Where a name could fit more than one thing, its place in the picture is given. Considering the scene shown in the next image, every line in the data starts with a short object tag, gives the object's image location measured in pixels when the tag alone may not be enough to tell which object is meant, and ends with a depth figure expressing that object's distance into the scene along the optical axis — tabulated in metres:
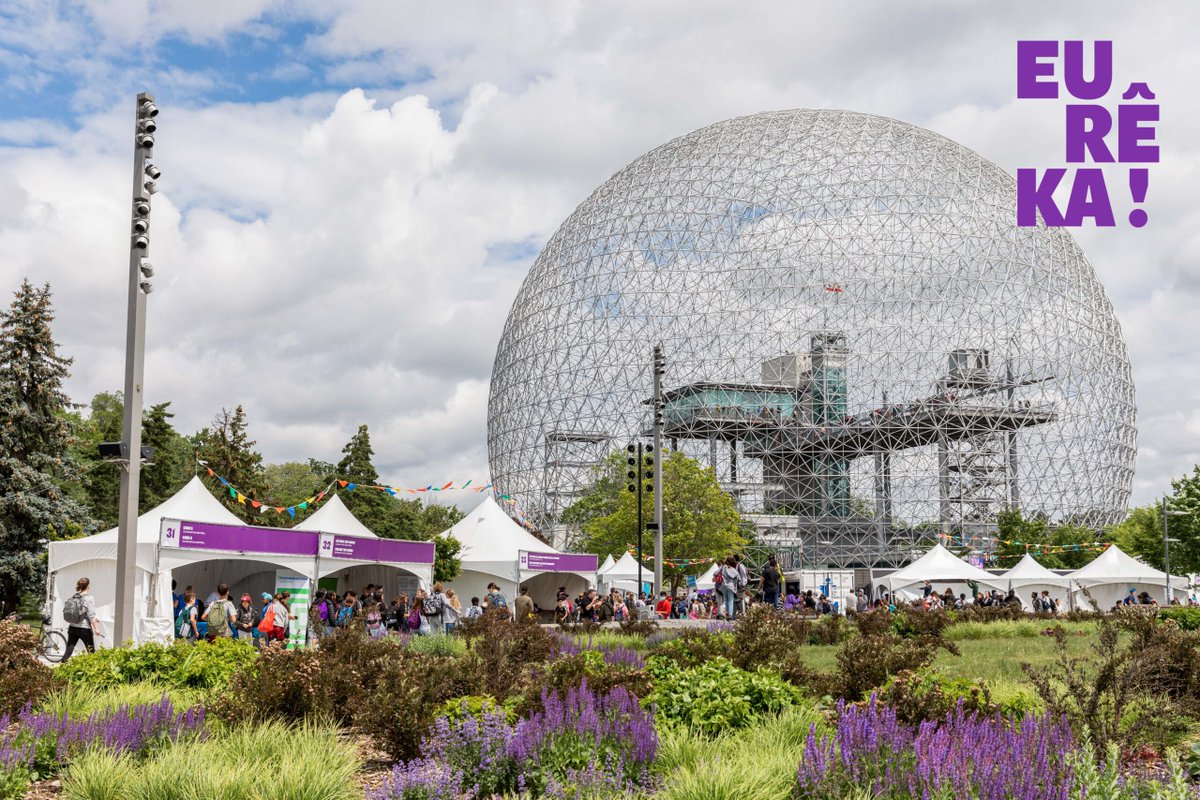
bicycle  17.69
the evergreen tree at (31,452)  32.06
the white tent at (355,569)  27.09
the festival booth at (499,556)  30.67
